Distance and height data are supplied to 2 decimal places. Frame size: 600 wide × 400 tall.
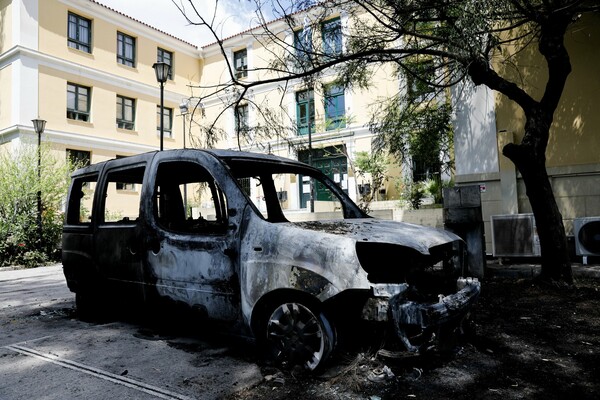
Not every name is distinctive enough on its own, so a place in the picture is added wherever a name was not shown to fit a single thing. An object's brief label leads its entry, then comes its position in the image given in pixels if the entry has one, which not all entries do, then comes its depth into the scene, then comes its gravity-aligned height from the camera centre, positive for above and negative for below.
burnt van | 2.71 -0.37
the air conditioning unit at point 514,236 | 7.62 -0.48
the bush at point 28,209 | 11.95 +0.39
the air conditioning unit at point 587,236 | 7.12 -0.47
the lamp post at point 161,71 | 10.57 +4.00
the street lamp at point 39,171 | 12.34 +1.63
